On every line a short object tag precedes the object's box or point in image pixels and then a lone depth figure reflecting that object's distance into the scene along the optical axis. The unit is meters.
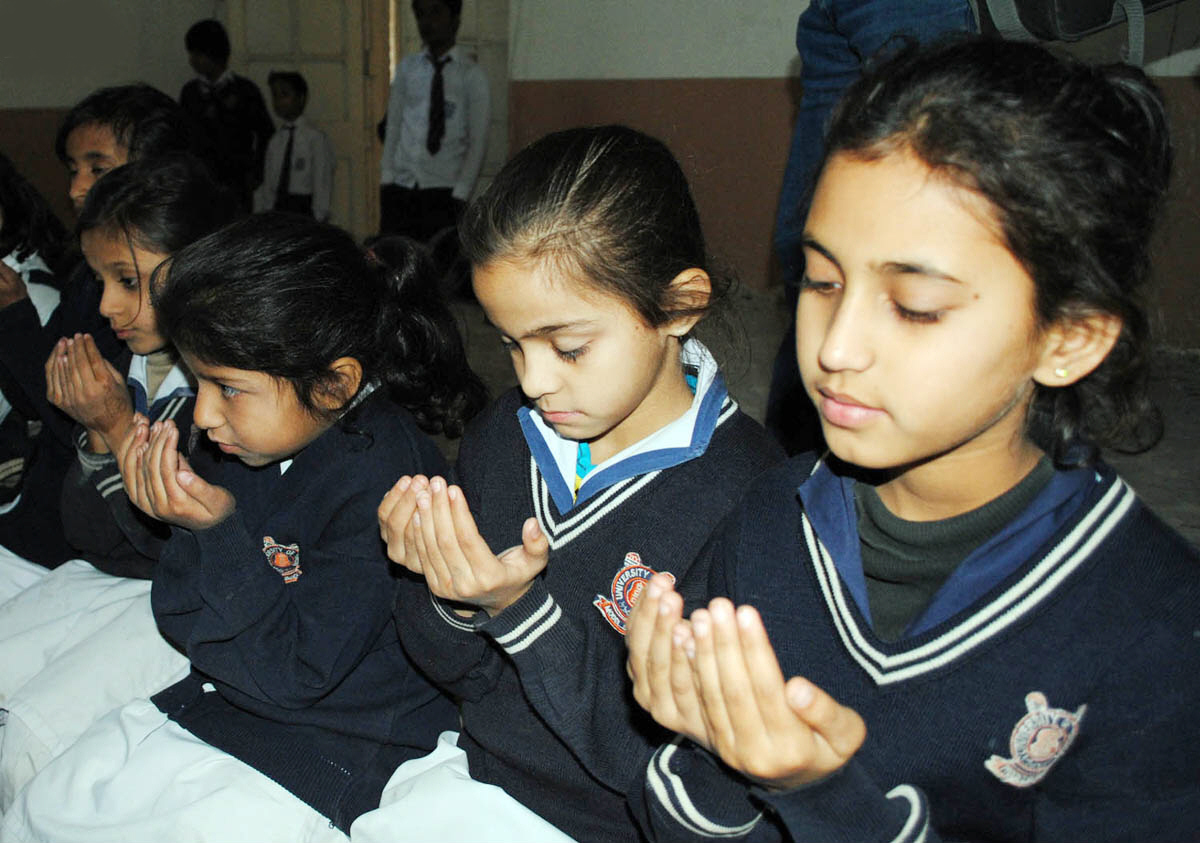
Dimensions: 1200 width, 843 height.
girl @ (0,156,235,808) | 1.66
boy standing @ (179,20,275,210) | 6.71
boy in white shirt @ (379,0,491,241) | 6.11
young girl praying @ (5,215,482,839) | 1.42
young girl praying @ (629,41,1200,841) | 0.92
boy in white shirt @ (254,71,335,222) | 7.36
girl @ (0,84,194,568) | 2.23
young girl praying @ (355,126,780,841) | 1.32
